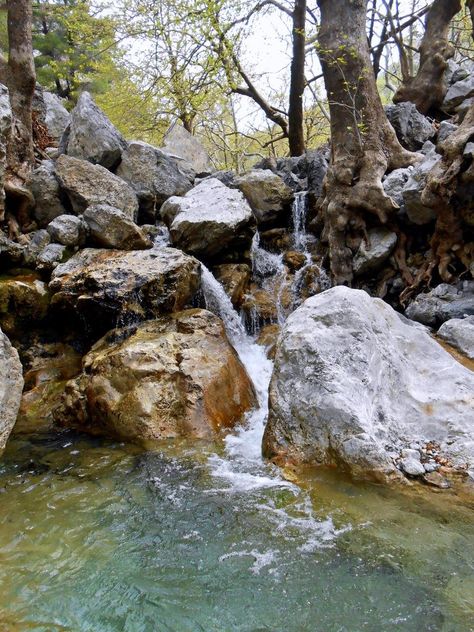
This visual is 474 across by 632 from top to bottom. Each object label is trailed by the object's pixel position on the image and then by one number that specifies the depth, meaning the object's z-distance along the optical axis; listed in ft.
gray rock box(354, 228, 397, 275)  27.91
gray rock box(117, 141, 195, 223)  37.04
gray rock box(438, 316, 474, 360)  20.01
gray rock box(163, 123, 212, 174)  56.49
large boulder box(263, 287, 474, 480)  14.35
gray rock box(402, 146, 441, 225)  26.13
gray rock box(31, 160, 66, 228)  30.73
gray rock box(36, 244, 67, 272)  26.78
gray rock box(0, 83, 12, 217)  25.55
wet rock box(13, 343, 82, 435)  21.21
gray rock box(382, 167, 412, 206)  28.43
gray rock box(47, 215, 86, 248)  27.89
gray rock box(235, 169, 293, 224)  35.70
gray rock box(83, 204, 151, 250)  28.48
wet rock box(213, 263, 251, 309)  29.60
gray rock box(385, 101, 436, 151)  36.68
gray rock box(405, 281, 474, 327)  22.81
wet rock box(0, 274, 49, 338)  25.09
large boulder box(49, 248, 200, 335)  23.80
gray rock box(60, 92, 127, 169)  37.01
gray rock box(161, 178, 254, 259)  30.35
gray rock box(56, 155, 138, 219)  30.89
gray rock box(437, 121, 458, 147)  30.09
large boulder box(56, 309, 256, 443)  18.66
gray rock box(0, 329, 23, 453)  13.53
